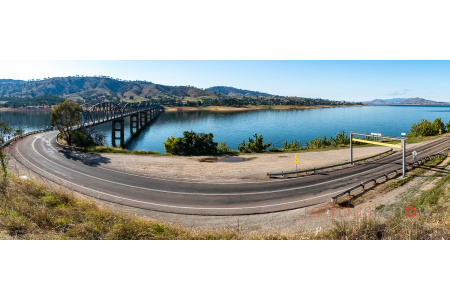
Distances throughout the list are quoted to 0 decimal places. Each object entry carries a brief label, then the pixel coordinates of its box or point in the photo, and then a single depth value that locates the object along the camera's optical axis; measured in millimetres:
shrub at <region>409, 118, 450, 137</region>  57781
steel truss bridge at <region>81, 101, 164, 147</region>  56666
